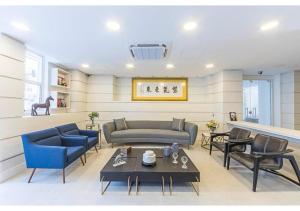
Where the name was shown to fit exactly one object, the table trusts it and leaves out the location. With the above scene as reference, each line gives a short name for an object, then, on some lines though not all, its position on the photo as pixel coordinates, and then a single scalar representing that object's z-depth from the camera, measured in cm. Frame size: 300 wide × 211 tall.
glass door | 700
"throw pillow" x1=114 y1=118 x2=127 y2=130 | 573
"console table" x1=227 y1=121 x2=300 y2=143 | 315
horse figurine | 396
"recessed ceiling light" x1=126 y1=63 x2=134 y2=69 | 512
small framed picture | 560
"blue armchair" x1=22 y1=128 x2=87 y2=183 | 291
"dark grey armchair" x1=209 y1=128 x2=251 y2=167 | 376
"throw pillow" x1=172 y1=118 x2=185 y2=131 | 566
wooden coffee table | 258
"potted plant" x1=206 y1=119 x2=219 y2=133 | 527
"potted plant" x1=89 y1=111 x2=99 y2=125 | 563
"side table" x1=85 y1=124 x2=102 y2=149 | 549
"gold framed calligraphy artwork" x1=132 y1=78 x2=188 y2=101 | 682
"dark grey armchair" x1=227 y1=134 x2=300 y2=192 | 271
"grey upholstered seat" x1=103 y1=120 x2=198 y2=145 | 521
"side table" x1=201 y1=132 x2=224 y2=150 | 541
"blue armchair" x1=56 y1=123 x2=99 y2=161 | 419
